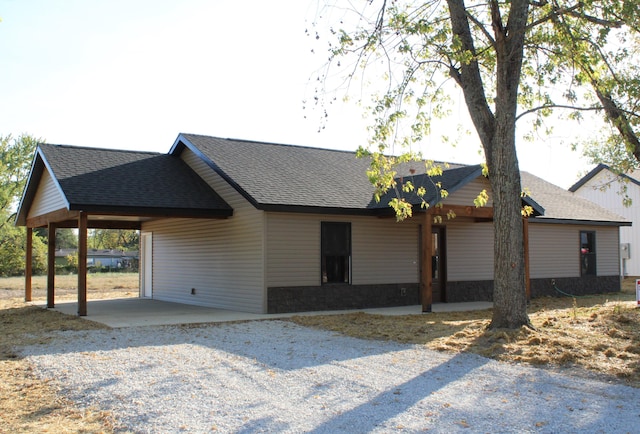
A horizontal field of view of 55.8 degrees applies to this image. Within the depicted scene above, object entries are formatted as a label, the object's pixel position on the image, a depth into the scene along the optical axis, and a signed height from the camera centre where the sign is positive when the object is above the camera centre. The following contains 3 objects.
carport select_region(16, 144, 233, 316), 13.68 +1.40
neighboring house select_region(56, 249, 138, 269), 56.93 -1.13
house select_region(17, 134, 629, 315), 14.03 +0.53
